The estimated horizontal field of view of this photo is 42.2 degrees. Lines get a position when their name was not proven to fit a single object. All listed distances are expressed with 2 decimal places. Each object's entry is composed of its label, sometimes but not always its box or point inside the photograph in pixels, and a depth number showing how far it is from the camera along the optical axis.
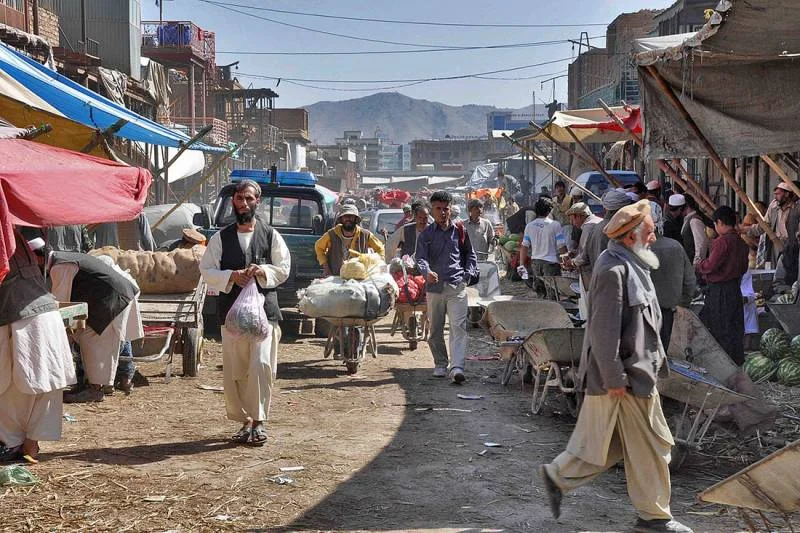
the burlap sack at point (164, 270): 11.19
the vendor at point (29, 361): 7.07
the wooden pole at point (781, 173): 9.90
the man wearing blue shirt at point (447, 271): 10.87
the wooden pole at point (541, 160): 18.70
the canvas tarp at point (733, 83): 7.78
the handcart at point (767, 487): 4.75
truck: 14.53
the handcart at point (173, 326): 10.74
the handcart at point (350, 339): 11.31
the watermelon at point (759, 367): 10.72
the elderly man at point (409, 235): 12.80
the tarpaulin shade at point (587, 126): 18.80
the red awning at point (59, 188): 6.21
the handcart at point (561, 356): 8.66
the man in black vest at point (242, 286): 7.96
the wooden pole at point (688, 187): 11.36
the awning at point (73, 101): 11.14
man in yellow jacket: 12.09
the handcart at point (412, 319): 12.86
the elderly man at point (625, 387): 5.71
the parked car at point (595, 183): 22.55
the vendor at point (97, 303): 9.20
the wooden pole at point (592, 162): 17.89
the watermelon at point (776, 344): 11.01
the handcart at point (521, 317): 11.27
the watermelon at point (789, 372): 10.41
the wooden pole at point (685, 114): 8.91
